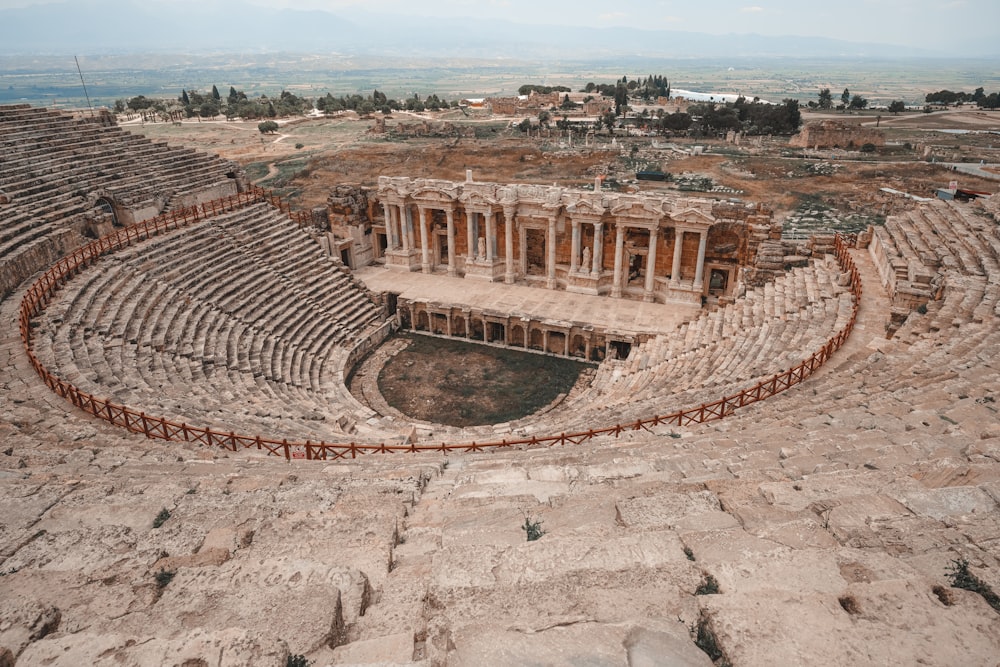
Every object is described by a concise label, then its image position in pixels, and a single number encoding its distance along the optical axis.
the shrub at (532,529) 6.25
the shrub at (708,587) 5.12
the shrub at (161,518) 7.04
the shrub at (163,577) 5.59
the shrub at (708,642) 4.35
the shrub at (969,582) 4.76
